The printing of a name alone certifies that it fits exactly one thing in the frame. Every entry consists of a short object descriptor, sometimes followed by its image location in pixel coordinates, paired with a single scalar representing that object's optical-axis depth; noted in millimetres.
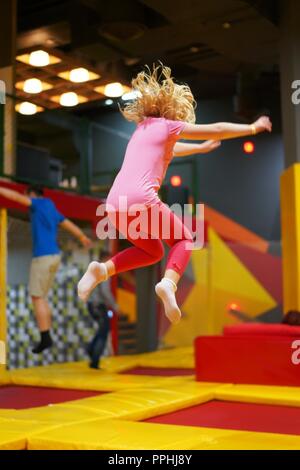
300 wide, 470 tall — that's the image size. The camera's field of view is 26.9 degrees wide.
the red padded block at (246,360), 6195
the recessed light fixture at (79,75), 9750
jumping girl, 3168
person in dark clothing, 7645
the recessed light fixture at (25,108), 8720
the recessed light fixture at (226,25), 8424
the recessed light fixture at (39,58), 9320
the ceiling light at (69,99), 10250
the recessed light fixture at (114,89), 10242
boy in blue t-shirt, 6324
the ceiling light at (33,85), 10211
